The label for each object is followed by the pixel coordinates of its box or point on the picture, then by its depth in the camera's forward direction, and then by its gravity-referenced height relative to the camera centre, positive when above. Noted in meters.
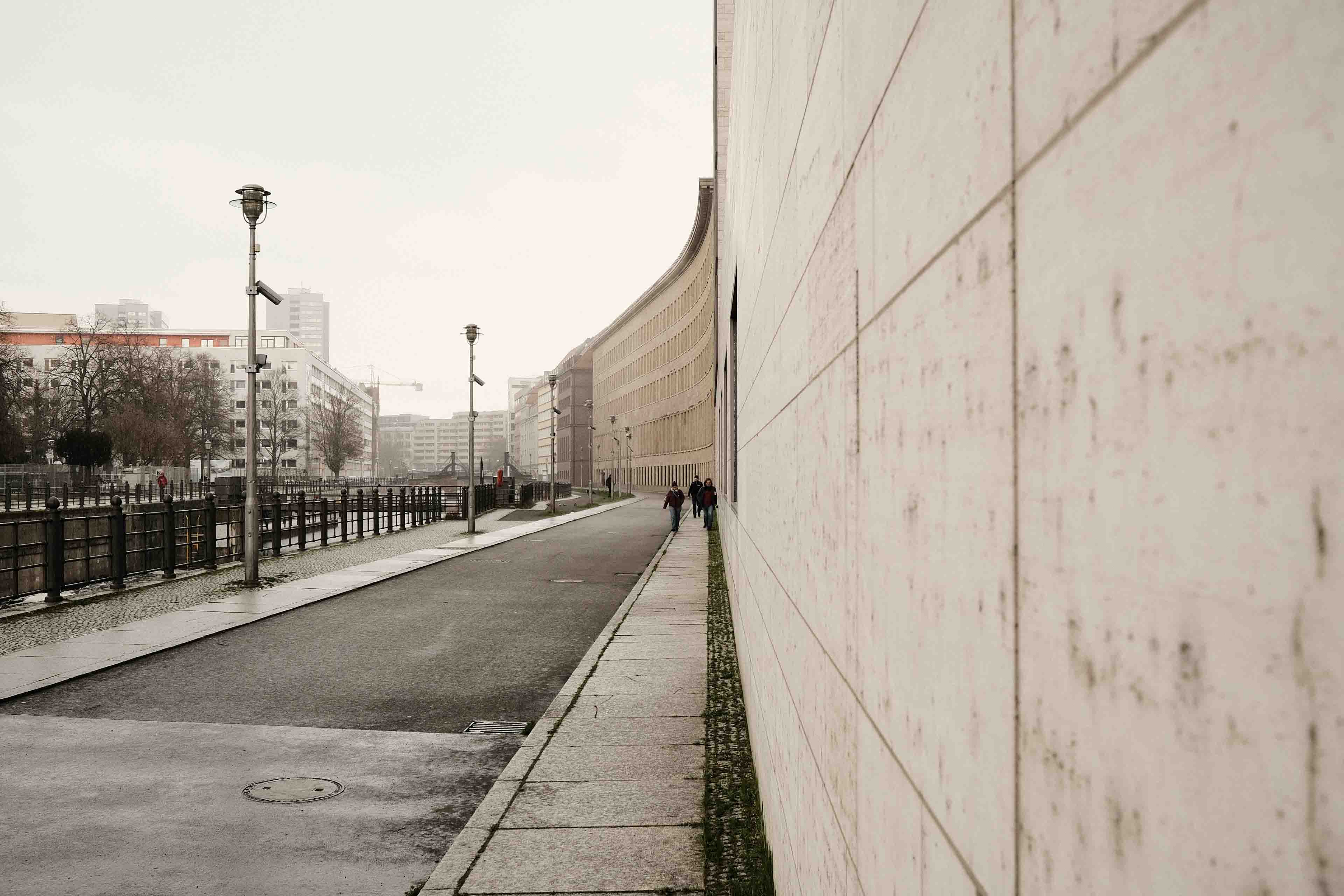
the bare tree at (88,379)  67.56 +5.72
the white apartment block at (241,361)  128.38 +14.06
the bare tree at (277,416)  103.06 +5.56
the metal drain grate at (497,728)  8.18 -2.00
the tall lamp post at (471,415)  33.72 +1.88
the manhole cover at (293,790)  6.35 -1.95
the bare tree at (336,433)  111.12 +3.95
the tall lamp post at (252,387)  17.64 +1.43
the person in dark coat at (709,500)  35.06 -1.06
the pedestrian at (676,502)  34.47 -1.09
